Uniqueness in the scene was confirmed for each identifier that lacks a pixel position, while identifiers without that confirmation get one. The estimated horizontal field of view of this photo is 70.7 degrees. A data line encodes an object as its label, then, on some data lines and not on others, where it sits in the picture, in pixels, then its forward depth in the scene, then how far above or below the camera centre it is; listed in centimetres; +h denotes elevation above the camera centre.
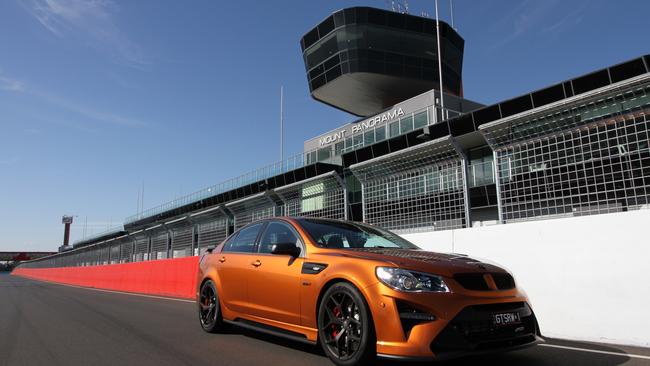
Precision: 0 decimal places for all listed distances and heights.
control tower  4153 +1932
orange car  345 -30
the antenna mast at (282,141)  4559 +1215
